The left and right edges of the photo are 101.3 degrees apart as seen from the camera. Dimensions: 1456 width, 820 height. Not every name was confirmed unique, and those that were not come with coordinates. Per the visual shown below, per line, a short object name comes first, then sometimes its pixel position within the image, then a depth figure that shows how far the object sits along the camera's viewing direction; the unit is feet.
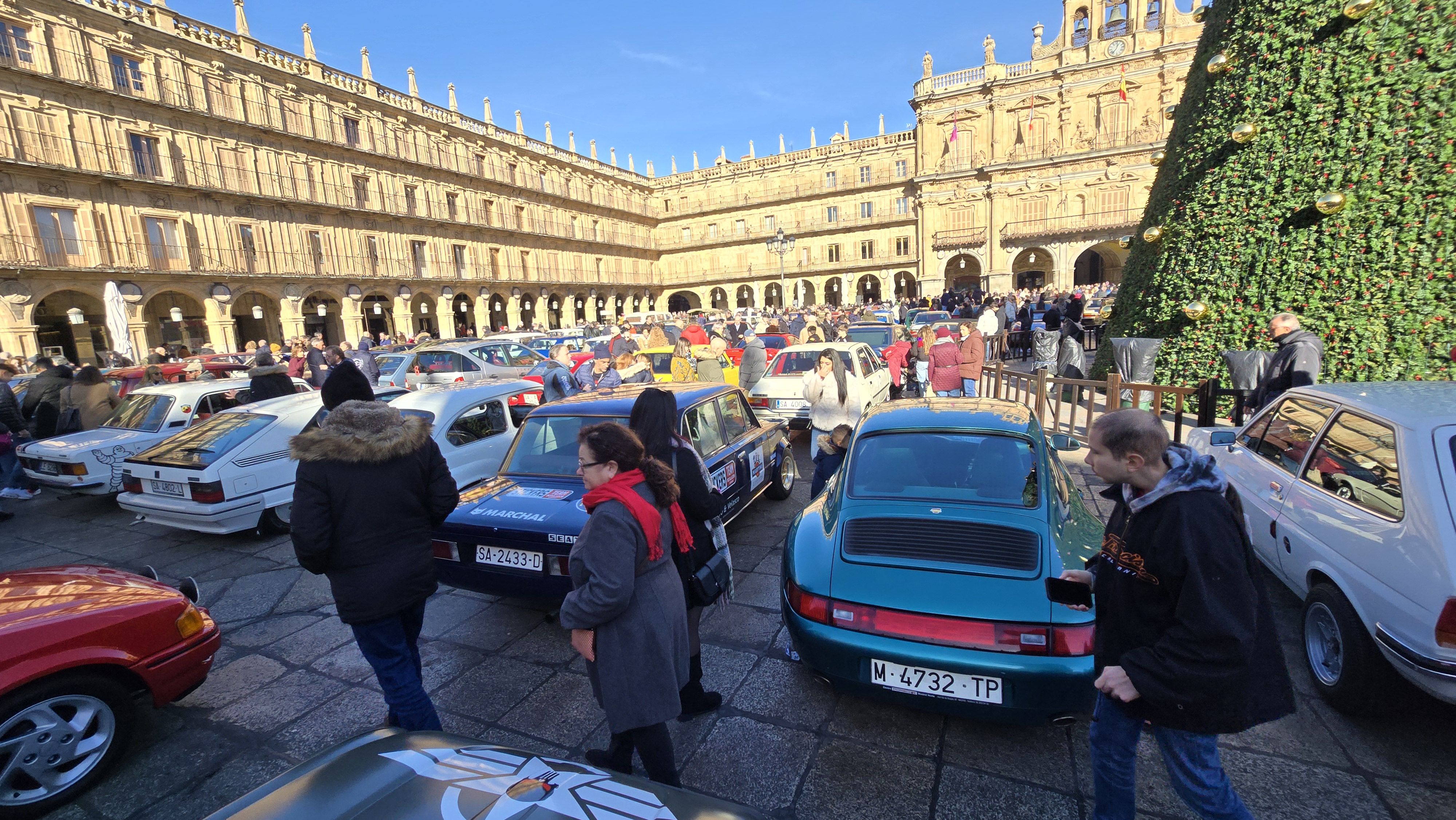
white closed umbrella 47.57
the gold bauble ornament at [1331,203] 20.12
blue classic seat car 11.68
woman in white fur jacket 18.86
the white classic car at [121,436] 20.67
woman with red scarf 6.73
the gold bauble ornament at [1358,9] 19.20
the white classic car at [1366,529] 7.49
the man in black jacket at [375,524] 8.07
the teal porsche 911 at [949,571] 7.93
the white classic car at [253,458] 17.44
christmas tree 19.07
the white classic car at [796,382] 28.30
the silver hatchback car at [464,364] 40.16
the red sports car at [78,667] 8.12
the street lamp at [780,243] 83.41
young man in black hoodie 5.08
